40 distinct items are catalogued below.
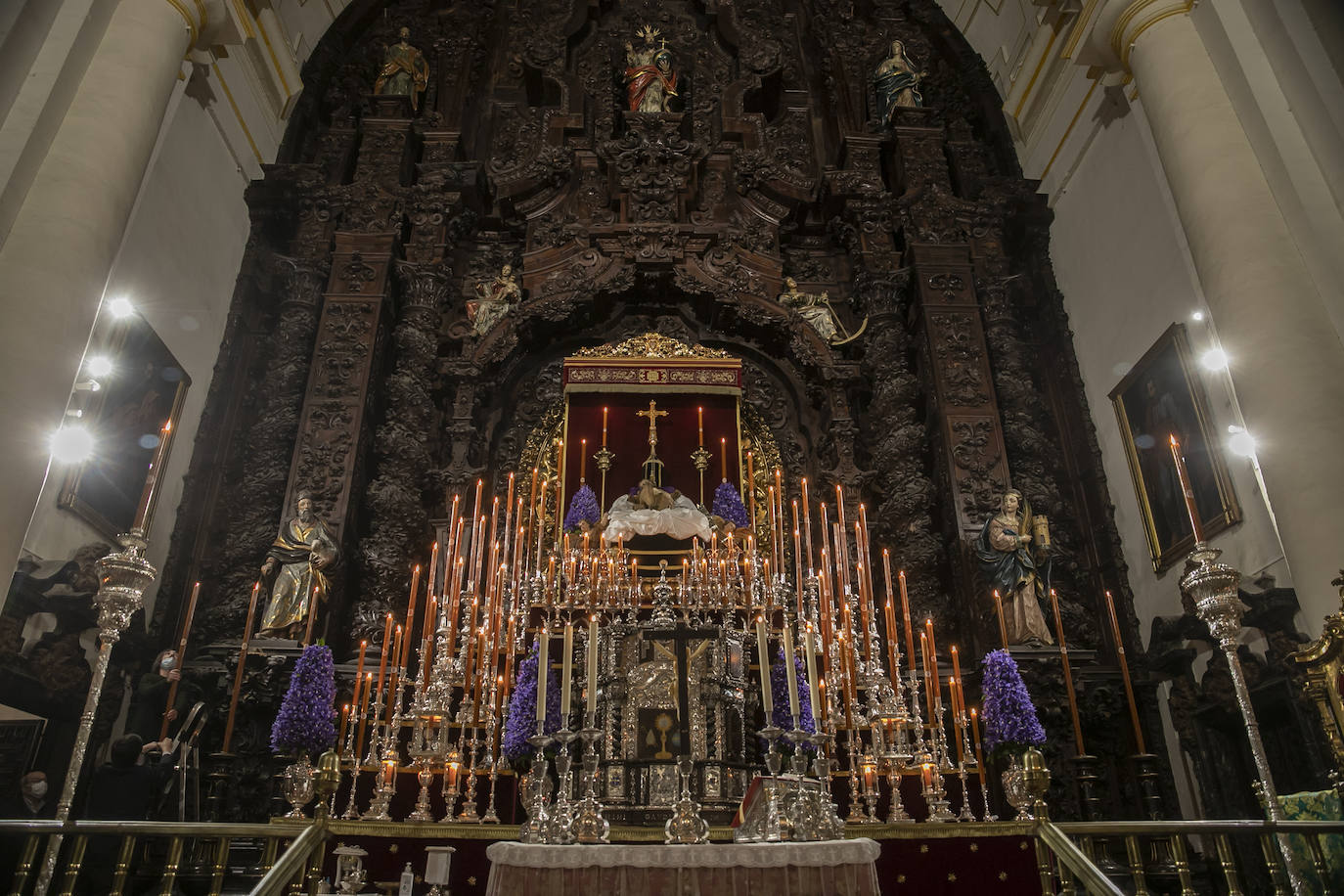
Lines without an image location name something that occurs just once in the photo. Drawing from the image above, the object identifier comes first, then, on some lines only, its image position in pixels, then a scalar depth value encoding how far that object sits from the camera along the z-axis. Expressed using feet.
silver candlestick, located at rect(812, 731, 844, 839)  15.39
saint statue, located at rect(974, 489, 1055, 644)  29.30
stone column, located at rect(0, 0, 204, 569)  19.63
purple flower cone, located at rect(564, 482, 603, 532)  33.32
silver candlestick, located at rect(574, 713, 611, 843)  15.53
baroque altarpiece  32.65
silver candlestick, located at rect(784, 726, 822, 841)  15.31
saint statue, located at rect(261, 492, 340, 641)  28.91
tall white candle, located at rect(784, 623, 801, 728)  18.13
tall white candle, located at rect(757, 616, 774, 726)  18.01
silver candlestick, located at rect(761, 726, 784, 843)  15.44
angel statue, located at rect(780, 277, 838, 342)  38.83
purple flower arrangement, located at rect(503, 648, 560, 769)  22.24
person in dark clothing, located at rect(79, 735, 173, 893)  20.15
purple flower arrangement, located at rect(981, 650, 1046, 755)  22.38
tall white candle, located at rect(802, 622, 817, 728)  18.07
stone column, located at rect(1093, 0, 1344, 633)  20.24
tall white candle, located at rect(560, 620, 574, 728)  17.22
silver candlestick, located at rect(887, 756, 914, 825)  20.56
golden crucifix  37.25
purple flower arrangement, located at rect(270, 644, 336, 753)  21.39
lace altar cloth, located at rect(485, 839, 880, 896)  13.60
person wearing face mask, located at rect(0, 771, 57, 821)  21.56
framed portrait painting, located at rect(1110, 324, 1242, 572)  28.60
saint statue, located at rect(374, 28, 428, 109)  43.27
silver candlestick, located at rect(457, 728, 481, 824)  20.78
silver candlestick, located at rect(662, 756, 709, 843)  15.44
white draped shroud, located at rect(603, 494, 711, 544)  31.55
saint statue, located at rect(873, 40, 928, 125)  43.70
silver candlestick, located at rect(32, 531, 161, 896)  14.62
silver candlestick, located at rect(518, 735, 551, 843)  15.34
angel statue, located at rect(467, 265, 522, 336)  38.27
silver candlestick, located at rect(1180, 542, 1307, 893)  16.01
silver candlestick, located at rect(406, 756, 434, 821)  20.79
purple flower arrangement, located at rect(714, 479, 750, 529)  33.88
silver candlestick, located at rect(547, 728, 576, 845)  15.31
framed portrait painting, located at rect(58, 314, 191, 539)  27.45
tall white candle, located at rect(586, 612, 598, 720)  17.47
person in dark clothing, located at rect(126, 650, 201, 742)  25.66
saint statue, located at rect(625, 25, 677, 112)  44.68
